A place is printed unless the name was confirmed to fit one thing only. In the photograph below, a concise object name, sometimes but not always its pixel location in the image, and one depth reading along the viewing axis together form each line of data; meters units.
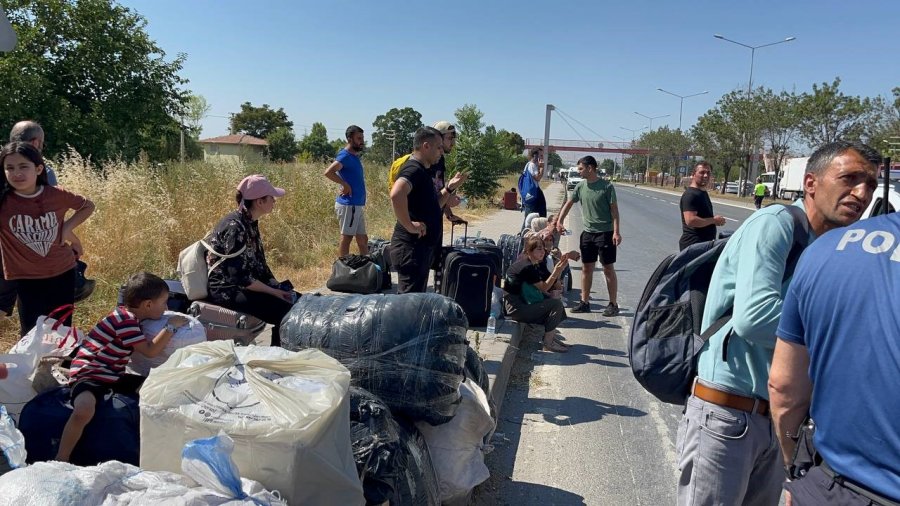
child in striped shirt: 2.59
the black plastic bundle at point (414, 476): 2.42
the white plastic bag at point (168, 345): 2.94
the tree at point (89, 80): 20.16
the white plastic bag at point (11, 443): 2.18
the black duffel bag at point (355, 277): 6.07
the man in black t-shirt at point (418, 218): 4.65
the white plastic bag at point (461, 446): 2.88
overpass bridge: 96.94
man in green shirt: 7.26
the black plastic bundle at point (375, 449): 2.34
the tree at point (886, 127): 34.17
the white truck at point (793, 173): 28.60
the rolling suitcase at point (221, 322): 3.79
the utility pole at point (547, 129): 40.79
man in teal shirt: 2.01
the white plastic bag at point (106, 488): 1.66
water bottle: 5.67
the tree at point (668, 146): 72.88
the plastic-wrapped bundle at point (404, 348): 2.74
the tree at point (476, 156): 23.03
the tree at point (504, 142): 25.10
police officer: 1.38
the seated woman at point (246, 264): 3.97
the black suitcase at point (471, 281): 5.38
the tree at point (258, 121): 78.12
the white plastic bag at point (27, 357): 2.76
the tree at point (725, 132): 48.47
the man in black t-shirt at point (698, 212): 6.43
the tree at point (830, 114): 38.22
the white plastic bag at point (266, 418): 1.98
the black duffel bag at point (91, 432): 2.61
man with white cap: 6.50
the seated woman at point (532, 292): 5.86
